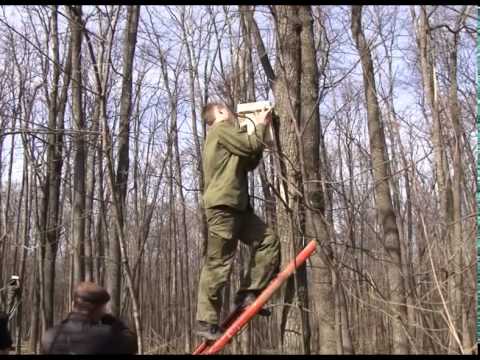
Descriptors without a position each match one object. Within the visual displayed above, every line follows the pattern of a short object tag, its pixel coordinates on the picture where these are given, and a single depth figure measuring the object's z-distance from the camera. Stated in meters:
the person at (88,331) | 2.98
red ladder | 3.48
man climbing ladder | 3.55
